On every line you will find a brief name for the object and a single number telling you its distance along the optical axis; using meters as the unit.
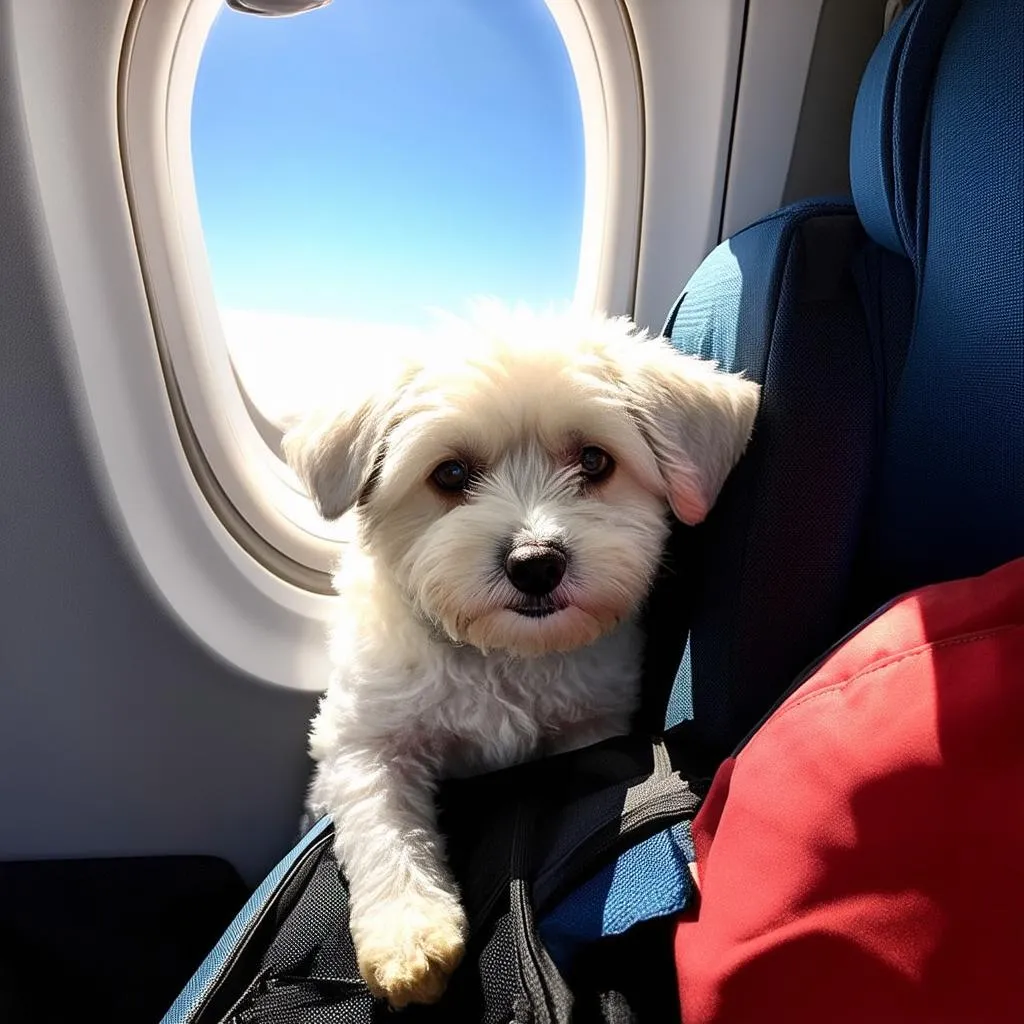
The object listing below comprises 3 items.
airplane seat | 0.28
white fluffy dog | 0.35
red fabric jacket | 0.23
